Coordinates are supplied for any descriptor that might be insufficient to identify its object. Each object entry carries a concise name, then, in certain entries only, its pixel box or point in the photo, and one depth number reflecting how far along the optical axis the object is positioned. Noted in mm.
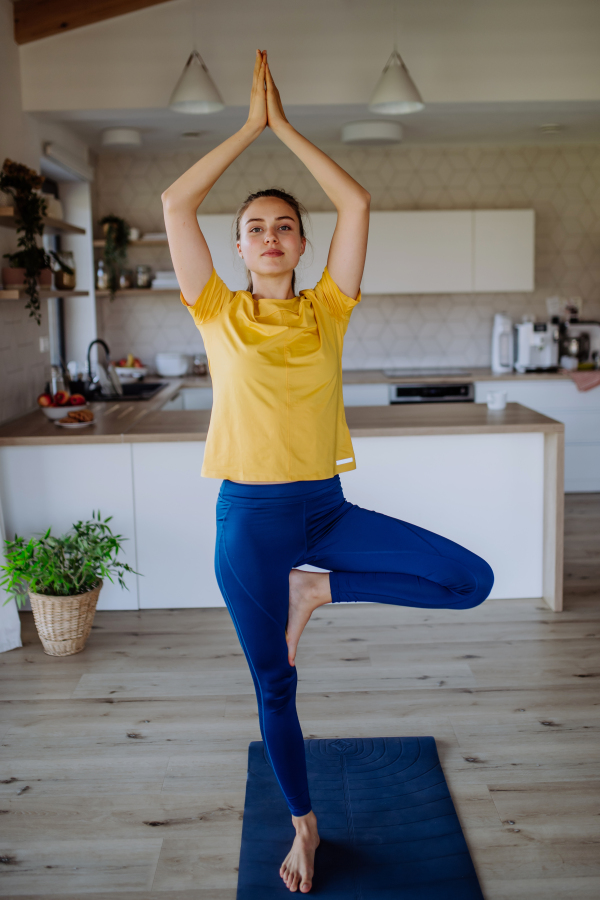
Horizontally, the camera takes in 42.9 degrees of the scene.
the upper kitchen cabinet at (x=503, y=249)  5387
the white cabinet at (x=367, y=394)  5250
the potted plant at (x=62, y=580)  2883
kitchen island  3277
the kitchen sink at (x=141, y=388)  5077
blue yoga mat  1713
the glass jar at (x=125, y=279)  5570
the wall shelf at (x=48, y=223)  3361
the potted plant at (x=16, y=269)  3545
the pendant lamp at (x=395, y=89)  3451
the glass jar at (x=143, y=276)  5594
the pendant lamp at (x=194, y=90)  3438
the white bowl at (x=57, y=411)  3572
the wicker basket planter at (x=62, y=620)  2877
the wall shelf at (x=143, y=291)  5498
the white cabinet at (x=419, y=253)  5383
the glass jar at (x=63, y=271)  4109
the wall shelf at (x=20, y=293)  3443
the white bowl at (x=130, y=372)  5430
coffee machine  5398
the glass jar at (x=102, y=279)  5445
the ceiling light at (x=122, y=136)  4789
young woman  1639
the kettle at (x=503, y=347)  5559
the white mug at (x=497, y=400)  3566
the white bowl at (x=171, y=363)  5586
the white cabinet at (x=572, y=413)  5273
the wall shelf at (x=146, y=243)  5616
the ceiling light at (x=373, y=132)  4707
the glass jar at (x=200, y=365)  5758
